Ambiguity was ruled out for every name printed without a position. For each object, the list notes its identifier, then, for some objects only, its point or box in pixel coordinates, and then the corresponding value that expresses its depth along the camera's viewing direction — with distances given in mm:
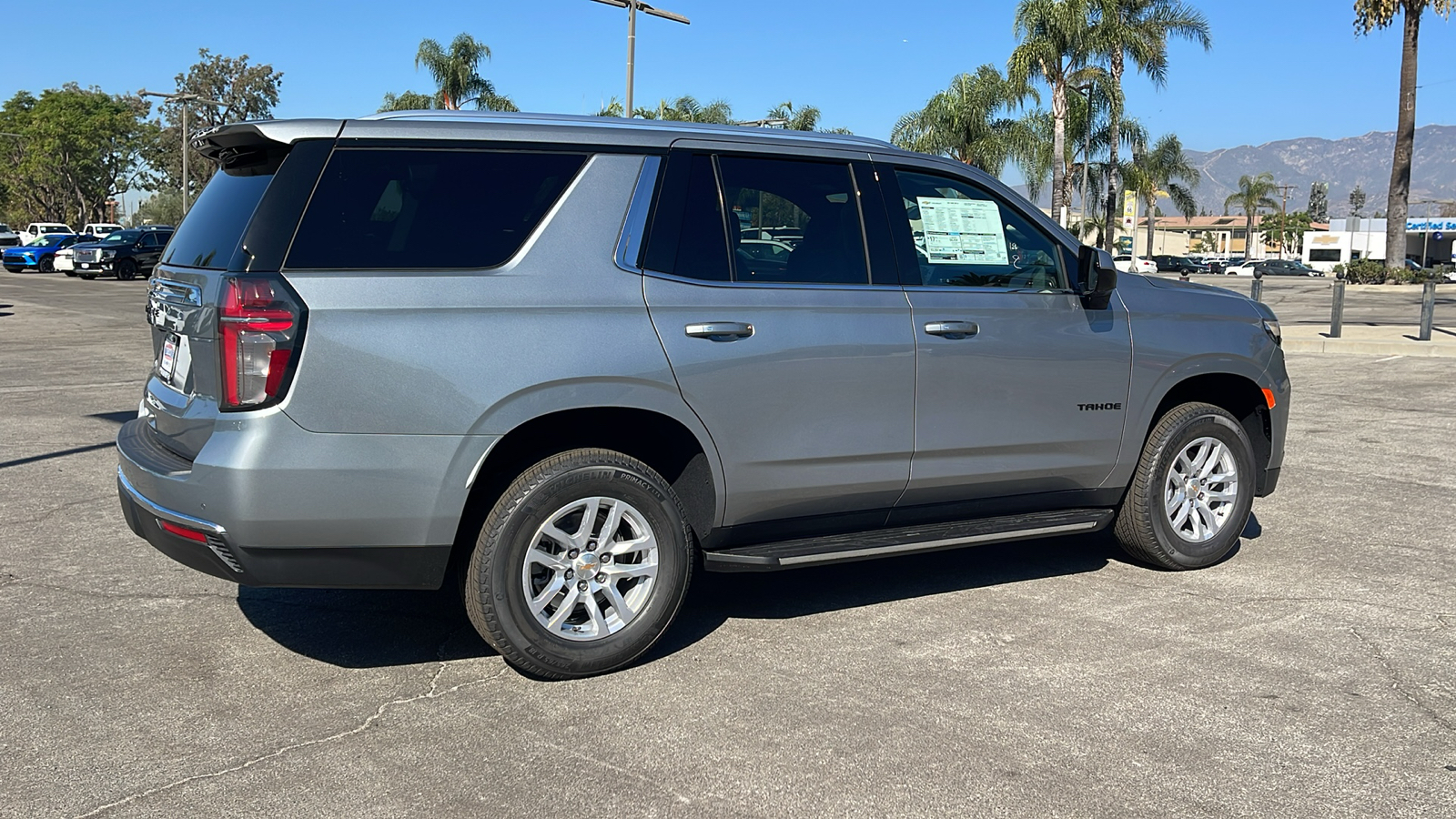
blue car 45000
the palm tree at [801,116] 53969
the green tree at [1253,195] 113812
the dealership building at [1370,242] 90500
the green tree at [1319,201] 126562
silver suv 3881
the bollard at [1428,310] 18094
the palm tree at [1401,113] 39438
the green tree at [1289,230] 137750
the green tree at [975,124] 45562
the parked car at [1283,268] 73688
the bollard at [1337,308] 18453
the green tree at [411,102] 50812
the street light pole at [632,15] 23156
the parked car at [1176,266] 71375
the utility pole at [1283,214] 125981
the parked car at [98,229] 60844
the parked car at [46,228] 64994
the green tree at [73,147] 80125
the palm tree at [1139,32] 40875
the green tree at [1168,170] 63562
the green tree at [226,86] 82375
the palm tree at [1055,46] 40000
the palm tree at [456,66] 48656
